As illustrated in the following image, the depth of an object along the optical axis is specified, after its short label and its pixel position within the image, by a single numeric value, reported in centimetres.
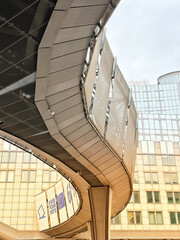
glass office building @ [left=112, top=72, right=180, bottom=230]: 4641
